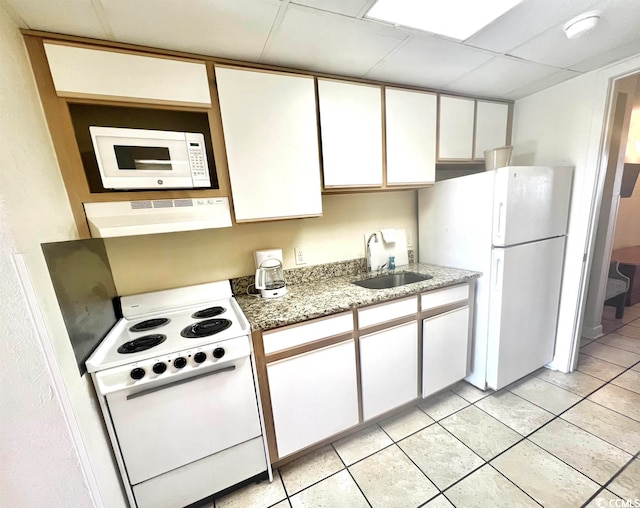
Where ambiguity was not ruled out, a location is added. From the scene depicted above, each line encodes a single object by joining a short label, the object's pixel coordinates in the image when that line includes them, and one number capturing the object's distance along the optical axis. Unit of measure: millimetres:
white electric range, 1047
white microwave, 1154
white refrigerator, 1683
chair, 2744
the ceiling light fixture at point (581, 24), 1169
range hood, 1181
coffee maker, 1628
